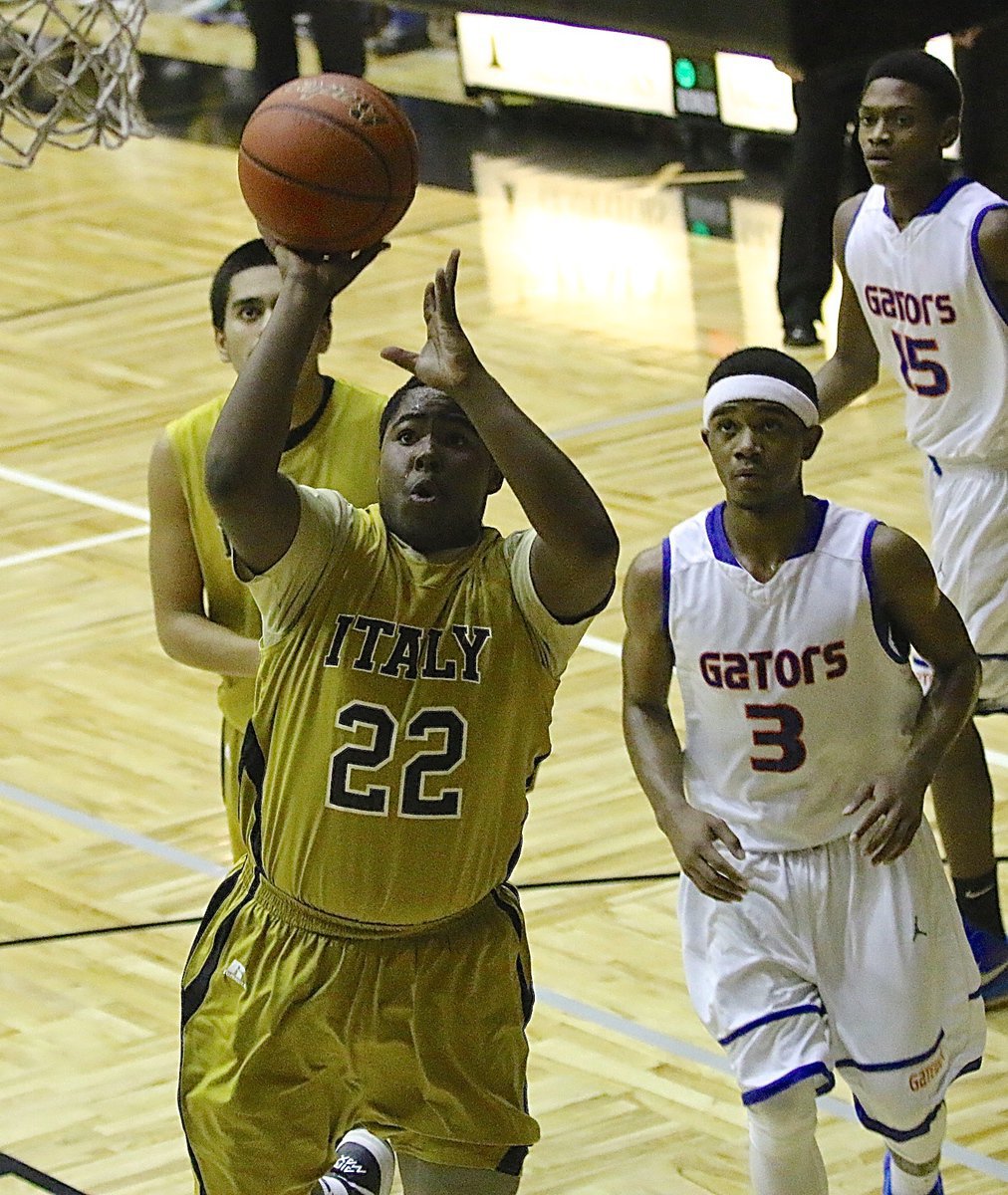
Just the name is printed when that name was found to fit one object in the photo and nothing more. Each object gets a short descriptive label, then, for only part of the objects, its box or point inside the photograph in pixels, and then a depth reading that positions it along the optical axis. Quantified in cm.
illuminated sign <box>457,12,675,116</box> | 2850
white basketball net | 1675
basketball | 700
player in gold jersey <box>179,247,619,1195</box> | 685
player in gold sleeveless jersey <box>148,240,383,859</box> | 848
